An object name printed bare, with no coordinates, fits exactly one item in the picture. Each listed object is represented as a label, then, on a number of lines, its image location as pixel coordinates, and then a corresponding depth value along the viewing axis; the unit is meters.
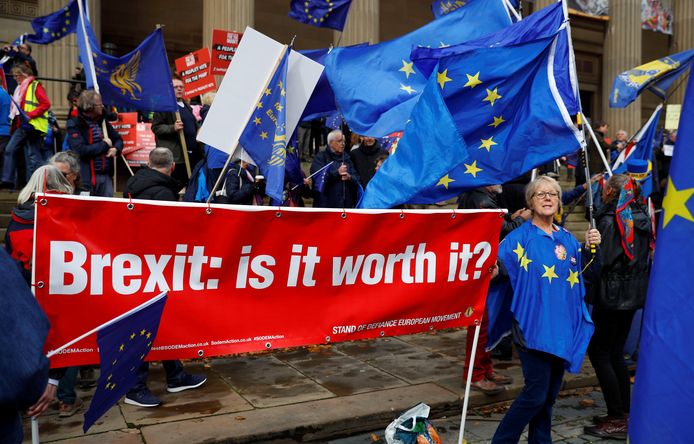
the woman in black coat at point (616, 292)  5.24
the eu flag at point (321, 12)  8.59
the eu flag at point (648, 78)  7.33
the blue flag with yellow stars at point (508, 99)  4.96
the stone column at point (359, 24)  16.81
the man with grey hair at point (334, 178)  8.16
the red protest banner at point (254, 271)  3.42
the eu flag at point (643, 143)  8.39
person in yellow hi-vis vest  9.29
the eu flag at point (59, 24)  9.31
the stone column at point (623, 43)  22.64
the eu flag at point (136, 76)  7.95
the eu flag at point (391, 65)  5.77
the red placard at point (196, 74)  10.39
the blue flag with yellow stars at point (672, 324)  2.15
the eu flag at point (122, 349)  2.99
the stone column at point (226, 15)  14.87
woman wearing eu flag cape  4.22
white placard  5.00
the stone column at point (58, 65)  13.30
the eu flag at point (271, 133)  5.25
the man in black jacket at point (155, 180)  5.77
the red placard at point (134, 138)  9.17
